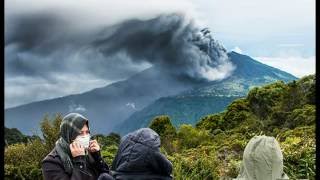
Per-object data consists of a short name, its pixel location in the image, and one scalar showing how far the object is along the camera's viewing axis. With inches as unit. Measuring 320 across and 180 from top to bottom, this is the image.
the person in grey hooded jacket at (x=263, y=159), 84.8
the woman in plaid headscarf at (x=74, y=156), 93.2
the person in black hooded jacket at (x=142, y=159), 83.1
